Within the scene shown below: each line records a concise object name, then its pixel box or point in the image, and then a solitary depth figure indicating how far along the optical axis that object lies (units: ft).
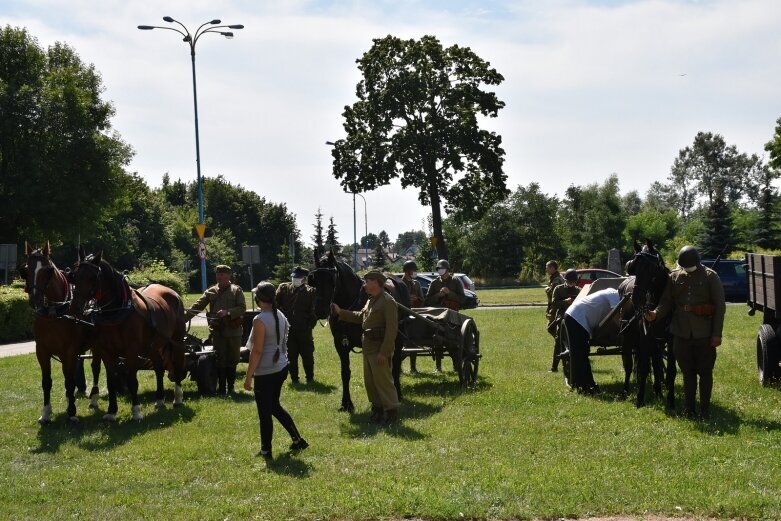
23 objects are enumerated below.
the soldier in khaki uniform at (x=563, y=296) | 53.11
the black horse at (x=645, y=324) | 35.91
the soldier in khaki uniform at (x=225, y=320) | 47.62
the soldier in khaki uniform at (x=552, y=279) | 56.24
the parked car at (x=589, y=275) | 125.18
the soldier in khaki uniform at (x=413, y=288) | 55.16
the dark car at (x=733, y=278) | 129.59
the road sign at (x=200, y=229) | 94.44
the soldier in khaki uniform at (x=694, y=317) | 34.40
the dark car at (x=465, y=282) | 128.77
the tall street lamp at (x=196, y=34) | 100.53
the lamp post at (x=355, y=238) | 180.75
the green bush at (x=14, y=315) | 89.30
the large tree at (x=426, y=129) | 173.99
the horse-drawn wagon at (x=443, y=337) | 46.01
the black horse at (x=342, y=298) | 39.22
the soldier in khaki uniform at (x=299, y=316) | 51.85
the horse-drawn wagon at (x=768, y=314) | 41.09
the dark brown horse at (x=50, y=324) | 38.63
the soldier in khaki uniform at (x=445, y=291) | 55.42
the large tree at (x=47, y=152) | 137.90
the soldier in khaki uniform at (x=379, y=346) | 36.73
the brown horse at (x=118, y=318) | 38.63
